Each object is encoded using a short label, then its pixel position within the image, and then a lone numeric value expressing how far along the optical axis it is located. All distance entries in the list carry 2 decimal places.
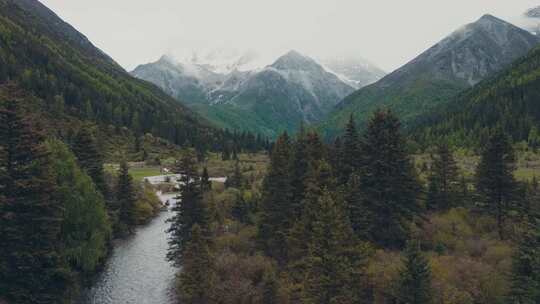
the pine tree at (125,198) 65.69
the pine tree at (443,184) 54.97
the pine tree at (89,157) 60.22
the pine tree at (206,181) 73.21
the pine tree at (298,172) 45.49
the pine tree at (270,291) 36.72
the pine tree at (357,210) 41.28
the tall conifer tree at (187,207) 44.91
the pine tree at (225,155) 155.50
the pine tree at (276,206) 44.69
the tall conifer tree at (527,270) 30.31
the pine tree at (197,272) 37.09
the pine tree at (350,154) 48.31
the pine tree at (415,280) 29.34
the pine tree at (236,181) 84.18
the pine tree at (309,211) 38.22
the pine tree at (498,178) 48.81
